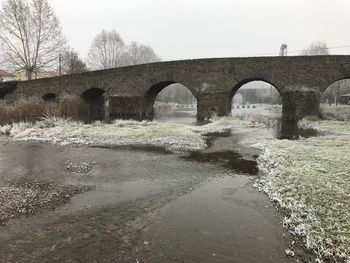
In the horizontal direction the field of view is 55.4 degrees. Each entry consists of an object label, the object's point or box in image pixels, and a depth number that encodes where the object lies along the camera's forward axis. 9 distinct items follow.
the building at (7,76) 63.91
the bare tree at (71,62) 49.11
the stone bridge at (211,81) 24.02
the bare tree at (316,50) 70.38
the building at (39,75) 55.43
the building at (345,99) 58.29
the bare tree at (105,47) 70.12
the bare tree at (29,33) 39.94
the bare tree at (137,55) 75.17
